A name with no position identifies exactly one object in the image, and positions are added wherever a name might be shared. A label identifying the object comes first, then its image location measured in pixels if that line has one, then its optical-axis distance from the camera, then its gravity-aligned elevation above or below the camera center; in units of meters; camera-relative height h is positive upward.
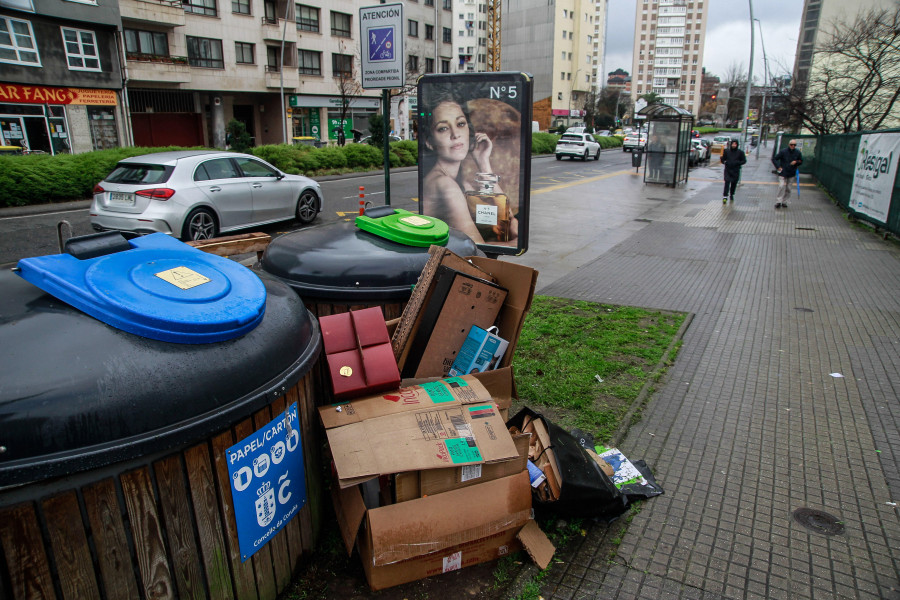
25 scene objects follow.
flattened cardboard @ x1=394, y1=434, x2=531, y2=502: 2.73 -1.60
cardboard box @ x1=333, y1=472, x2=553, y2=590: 2.69 -1.81
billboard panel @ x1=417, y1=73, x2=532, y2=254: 7.03 -0.37
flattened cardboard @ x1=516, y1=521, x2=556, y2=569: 2.96 -2.03
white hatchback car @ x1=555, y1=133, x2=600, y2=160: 36.84 -1.37
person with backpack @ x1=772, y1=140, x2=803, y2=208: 17.16 -1.24
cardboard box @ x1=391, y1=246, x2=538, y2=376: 3.64 -1.04
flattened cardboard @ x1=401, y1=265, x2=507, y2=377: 3.70 -1.18
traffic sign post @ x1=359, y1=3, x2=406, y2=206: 7.38 +0.90
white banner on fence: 11.90 -1.08
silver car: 10.07 -1.19
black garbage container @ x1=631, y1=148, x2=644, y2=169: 28.58 -1.58
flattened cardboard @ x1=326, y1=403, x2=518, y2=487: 2.65 -1.41
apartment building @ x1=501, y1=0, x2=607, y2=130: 87.38 +10.76
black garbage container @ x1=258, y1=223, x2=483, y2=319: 3.83 -0.91
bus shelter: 22.52 -0.72
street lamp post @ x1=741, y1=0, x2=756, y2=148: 34.83 +1.17
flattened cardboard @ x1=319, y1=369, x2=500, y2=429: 2.87 -1.34
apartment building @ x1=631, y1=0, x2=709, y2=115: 142.62 +16.90
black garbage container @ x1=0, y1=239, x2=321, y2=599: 1.84 -1.03
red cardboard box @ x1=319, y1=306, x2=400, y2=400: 2.98 -1.13
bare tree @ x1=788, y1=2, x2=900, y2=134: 21.92 +1.34
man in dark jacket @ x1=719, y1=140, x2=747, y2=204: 17.17 -1.16
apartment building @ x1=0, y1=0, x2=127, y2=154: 26.73 +2.21
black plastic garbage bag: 3.17 -1.87
